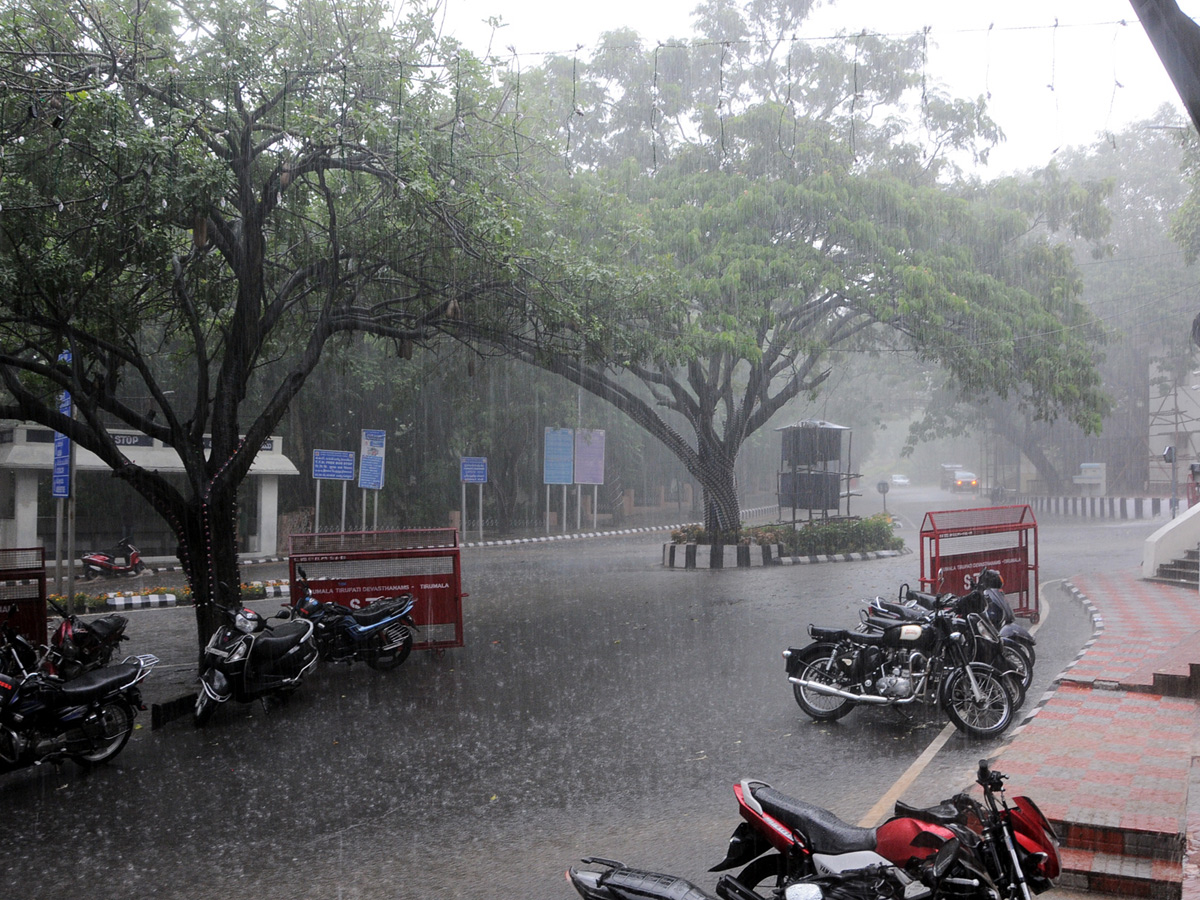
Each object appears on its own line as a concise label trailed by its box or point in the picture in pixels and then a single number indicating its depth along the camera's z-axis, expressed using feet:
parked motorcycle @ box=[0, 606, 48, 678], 26.63
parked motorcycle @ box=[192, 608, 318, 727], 26.86
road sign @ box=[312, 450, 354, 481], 75.87
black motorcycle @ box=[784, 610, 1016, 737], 23.35
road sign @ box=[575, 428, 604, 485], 98.37
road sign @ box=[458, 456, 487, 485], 89.15
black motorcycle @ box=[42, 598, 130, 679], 30.35
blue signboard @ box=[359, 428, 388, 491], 77.10
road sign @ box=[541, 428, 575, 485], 95.35
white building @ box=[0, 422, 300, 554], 66.69
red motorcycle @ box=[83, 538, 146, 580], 64.59
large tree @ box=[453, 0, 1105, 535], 56.85
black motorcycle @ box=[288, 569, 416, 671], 32.09
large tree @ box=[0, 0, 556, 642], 29.17
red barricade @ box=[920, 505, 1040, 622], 37.63
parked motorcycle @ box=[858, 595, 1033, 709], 24.46
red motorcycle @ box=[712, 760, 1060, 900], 11.14
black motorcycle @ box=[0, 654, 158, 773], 21.93
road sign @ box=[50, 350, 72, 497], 46.24
